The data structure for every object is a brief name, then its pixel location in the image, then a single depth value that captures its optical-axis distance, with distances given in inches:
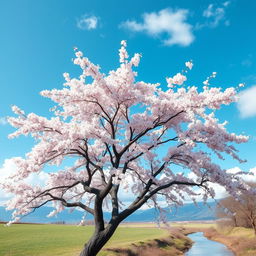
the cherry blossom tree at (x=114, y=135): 692.7
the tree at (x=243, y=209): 2205.3
